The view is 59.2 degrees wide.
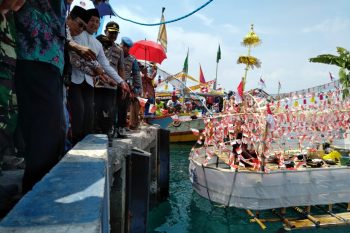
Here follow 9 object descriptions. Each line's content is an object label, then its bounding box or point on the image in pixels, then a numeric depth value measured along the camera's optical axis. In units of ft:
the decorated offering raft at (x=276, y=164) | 28.27
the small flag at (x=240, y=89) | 29.23
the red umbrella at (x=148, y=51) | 37.22
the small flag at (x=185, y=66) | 114.28
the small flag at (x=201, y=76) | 117.91
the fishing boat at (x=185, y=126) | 76.28
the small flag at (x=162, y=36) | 57.70
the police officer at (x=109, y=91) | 17.87
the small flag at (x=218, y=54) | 119.03
